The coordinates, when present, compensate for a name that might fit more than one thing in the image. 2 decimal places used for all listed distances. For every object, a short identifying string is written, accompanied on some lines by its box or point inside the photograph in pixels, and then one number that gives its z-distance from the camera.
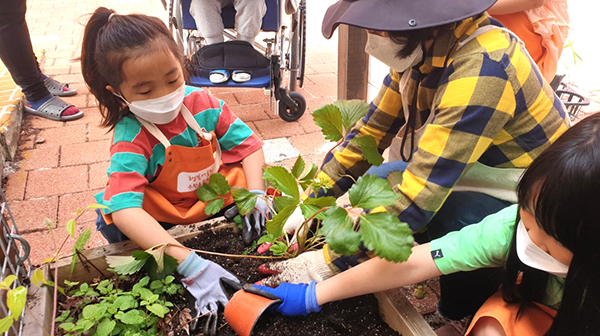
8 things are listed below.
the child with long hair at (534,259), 0.77
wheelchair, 2.63
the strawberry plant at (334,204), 0.85
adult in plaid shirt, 0.97
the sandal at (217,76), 2.49
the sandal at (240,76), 2.54
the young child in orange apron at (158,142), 1.20
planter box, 1.01
